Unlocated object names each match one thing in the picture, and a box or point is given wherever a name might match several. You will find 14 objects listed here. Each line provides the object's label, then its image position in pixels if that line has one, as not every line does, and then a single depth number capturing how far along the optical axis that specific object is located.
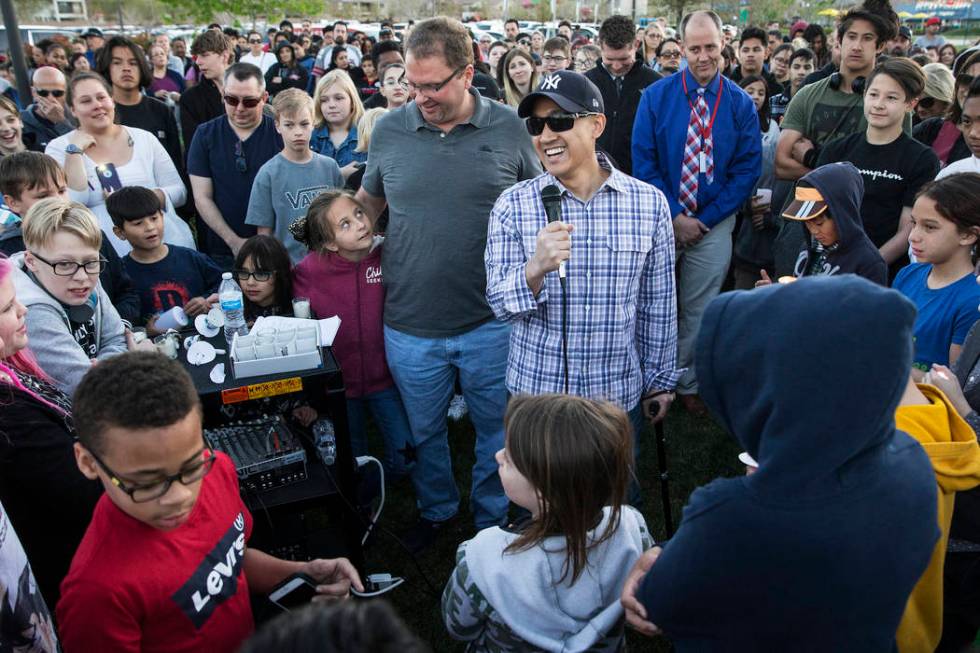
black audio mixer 2.56
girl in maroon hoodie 3.28
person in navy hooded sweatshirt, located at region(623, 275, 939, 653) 1.14
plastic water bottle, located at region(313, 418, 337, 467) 2.81
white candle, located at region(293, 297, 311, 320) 3.17
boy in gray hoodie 2.43
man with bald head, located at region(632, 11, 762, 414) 4.35
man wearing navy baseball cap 2.57
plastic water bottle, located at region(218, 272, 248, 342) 2.92
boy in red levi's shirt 1.56
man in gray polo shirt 2.96
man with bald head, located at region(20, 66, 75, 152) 5.78
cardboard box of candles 2.54
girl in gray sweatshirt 1.70
